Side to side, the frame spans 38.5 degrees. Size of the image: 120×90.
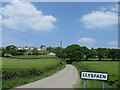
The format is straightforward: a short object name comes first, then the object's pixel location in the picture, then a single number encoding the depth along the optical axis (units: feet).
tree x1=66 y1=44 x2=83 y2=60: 275.80
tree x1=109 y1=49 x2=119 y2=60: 306.72
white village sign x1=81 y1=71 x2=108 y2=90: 23.65
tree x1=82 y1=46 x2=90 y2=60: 316.40
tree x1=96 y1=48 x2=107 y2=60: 323.57
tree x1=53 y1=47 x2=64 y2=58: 276.10
